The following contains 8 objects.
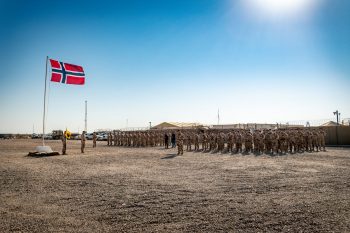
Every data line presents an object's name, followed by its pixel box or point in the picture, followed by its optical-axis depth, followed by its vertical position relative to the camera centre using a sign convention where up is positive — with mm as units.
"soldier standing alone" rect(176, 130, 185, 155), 19828 -539
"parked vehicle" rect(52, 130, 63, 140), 69344 +187
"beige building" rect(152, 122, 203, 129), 50925 +1727
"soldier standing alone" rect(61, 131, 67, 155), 20297 -514
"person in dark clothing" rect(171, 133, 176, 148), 28292 -515
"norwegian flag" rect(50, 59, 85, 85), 20219 +4549
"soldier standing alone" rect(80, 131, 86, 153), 22697 -506
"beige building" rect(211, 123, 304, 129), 41188 +1282
